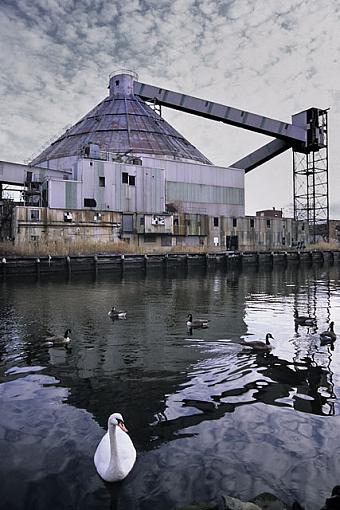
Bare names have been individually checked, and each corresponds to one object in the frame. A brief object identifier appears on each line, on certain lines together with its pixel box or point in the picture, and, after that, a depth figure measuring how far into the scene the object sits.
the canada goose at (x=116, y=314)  16.14
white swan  5.19
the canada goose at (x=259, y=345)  11.03
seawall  33.88
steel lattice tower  57.22
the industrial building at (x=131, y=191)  43.09
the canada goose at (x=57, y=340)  11.71
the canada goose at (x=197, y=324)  14.20
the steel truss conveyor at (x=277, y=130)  57.25
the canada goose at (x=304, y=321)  14.68
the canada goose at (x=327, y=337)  11.98
